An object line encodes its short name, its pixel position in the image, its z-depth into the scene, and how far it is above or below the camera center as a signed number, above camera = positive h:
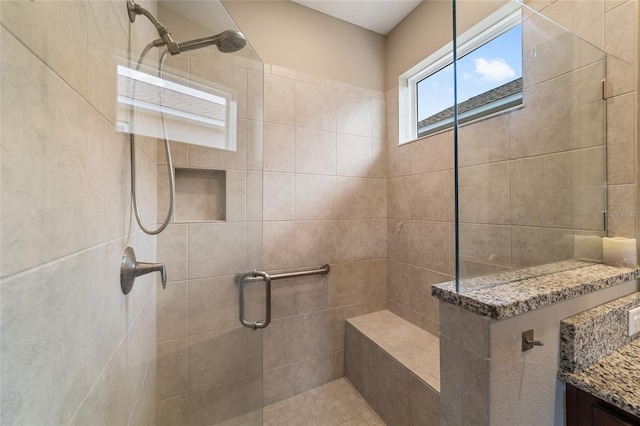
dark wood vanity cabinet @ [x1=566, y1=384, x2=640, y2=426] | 0.61 -0.55
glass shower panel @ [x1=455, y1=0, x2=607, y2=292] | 0.92 +0.31
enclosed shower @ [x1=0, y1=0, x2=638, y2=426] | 0.43 +0.05
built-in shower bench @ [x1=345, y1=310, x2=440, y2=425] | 1.26 -0.95
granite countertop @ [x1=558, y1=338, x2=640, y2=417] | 0.60 -0.48
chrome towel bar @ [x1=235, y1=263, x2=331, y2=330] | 1.33 -0.48
